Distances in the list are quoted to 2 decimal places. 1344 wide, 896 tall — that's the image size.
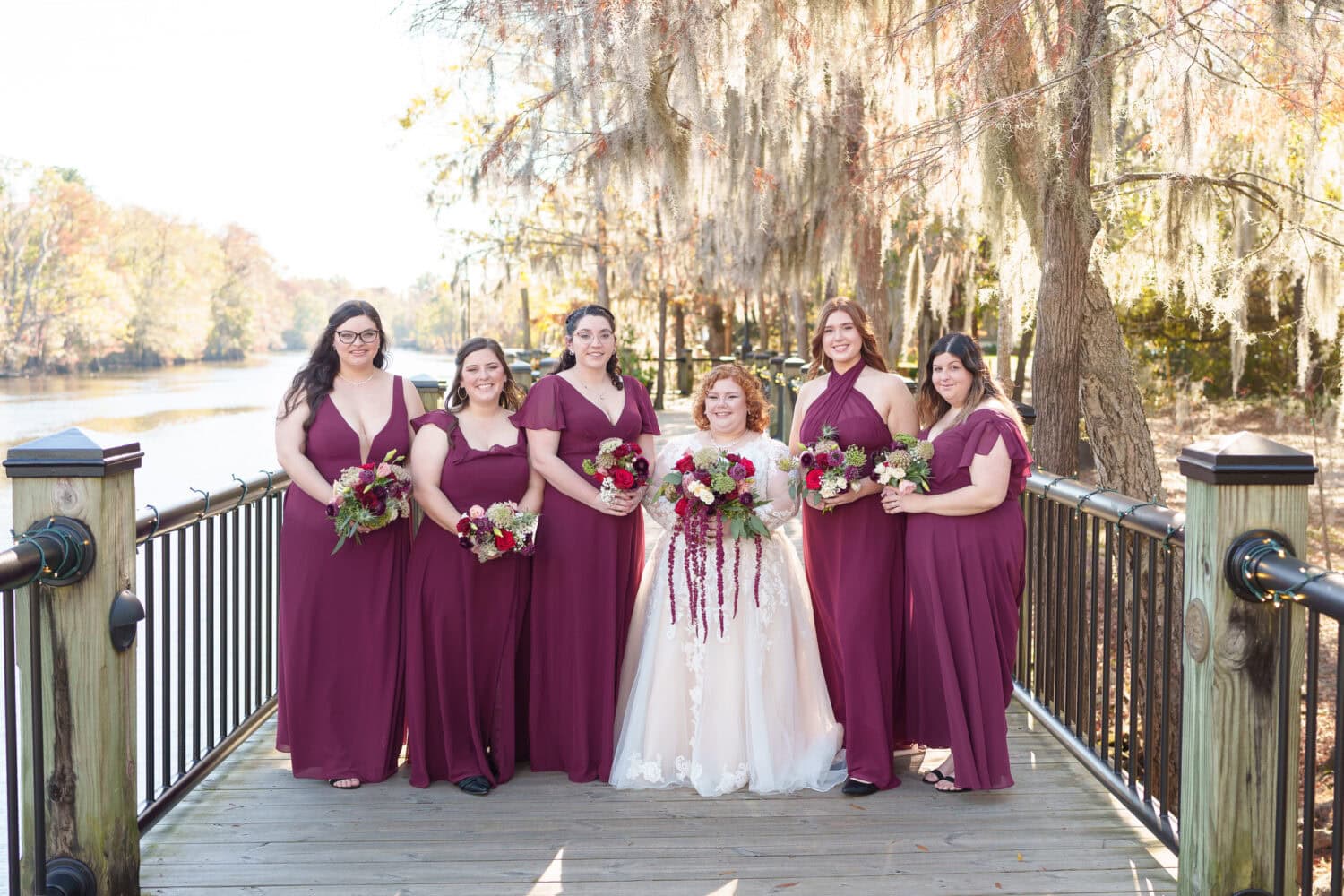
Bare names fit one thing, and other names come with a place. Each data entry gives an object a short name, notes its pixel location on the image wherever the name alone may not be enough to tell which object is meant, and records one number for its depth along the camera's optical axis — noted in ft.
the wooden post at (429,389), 18.88
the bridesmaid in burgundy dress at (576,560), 13.62
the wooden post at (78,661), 9.09
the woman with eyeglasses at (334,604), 13.17
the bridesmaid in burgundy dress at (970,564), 12.42
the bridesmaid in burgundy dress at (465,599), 13.24
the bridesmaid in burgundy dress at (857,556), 12.98
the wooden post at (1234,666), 8.49
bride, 13.09
